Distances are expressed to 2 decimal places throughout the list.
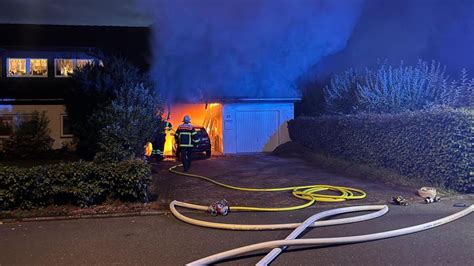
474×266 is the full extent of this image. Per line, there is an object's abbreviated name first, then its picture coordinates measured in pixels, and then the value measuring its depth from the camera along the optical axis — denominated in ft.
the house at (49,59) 64.13
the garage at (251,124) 62.23
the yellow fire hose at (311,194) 26.45
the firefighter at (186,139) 41.55
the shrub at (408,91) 41.19
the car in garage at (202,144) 55.35
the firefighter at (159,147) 52.11
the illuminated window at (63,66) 70.18
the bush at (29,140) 56.80
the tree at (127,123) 34.09
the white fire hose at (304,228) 17.03
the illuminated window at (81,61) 68.45
